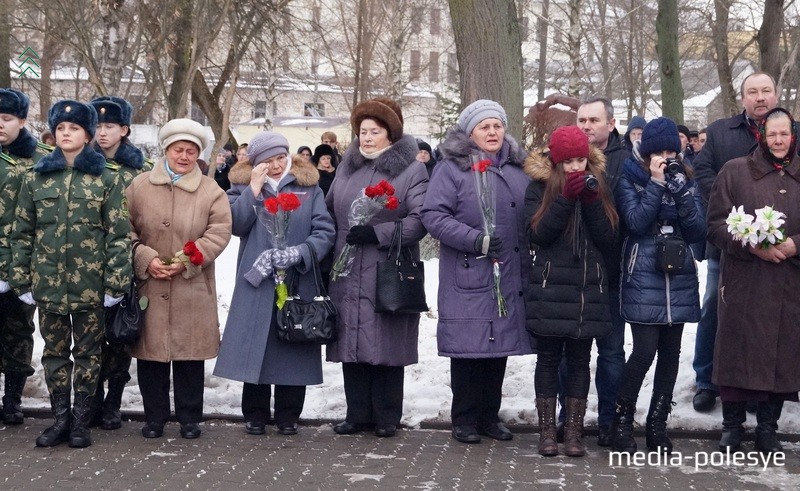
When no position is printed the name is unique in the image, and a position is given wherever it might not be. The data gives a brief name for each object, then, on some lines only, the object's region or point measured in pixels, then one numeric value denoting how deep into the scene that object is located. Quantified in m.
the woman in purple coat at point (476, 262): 7.02
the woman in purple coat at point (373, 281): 7.30
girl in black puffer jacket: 6.66
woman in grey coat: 7.37
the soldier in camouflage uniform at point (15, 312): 7.51
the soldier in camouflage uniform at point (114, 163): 7.49
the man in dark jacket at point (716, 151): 7.53
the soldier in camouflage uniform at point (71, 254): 6.93
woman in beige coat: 7.23
